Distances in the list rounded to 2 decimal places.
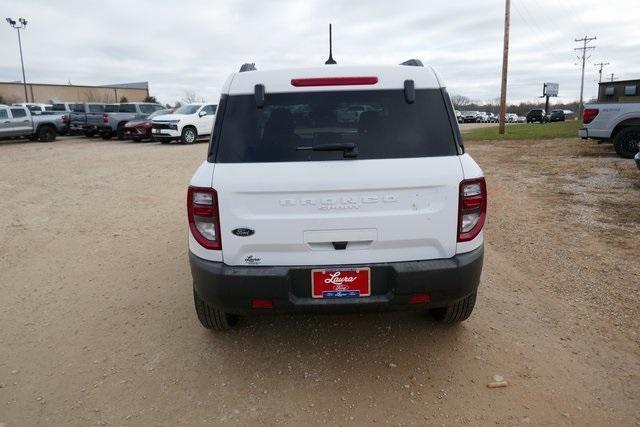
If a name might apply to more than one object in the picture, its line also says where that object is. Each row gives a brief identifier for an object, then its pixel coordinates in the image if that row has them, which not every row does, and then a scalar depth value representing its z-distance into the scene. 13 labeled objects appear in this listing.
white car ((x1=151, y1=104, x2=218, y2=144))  19.30
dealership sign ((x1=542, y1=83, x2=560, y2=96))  56.04
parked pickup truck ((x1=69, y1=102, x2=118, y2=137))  22.58
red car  20.92
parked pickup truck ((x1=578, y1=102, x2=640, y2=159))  11.58
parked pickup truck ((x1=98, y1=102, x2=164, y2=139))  22.23
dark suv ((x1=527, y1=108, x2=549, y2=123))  51.84
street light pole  49.47
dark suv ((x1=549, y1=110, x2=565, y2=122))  53.25
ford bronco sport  2.71
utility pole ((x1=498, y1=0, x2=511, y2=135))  22.53
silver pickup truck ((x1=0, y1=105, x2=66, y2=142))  20.16
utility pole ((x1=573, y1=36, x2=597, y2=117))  66.62
